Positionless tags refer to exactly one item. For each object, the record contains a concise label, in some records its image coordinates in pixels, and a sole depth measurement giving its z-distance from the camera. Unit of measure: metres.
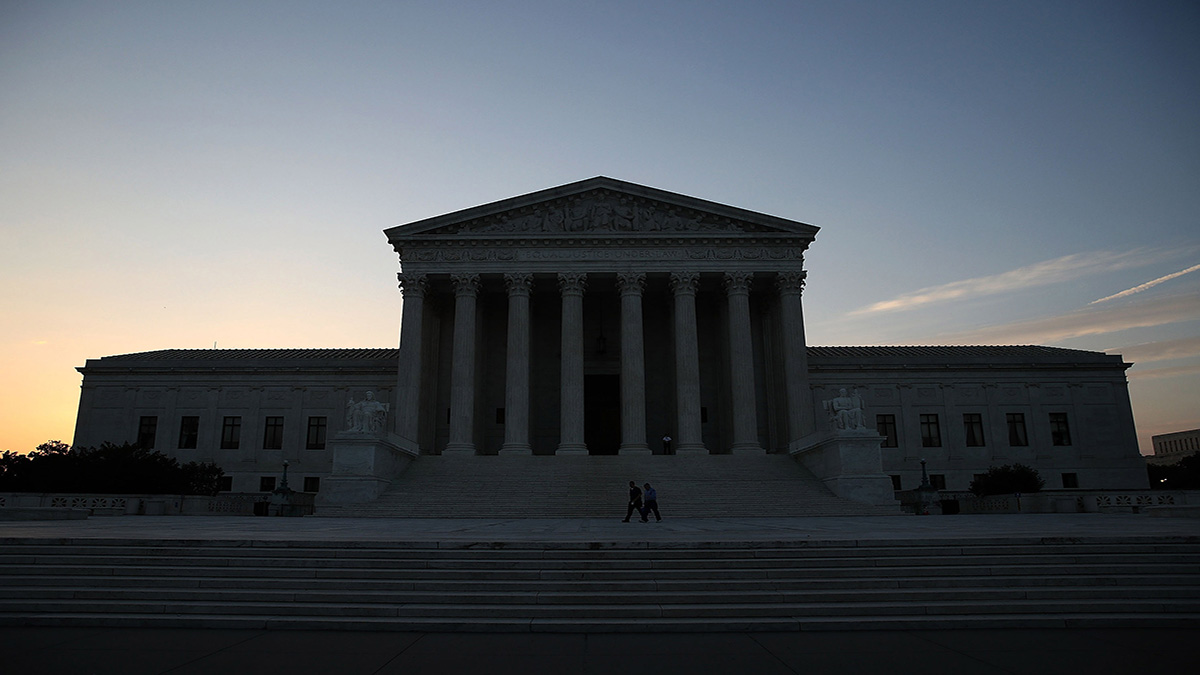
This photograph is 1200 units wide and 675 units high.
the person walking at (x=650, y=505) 26.33
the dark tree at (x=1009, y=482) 41.25
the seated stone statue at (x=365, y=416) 34.28
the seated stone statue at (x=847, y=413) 34.56
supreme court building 43.84
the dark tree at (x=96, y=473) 34.12
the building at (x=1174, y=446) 139.25
